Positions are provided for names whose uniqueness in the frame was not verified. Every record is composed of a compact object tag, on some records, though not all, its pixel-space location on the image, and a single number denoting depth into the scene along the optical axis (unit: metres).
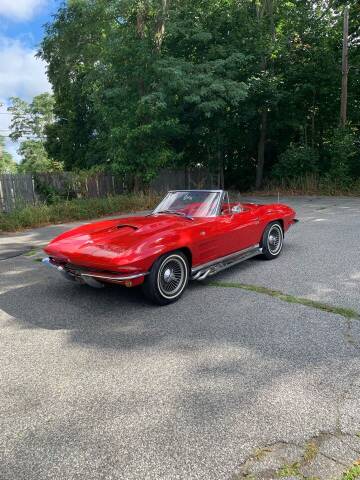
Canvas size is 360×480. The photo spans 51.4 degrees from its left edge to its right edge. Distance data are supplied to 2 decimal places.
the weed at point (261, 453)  1.97
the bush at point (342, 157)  16.80
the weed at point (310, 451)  1.96
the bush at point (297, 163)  18.05
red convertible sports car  3.91
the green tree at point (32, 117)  53.69
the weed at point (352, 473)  1.82
